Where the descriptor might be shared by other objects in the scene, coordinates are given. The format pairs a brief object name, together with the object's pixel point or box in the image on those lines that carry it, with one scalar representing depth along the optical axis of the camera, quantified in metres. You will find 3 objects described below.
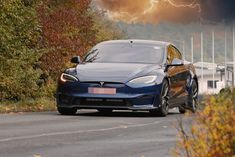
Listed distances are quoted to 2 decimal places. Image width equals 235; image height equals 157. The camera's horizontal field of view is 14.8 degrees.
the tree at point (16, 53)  25.73
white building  124.75
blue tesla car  16.31
